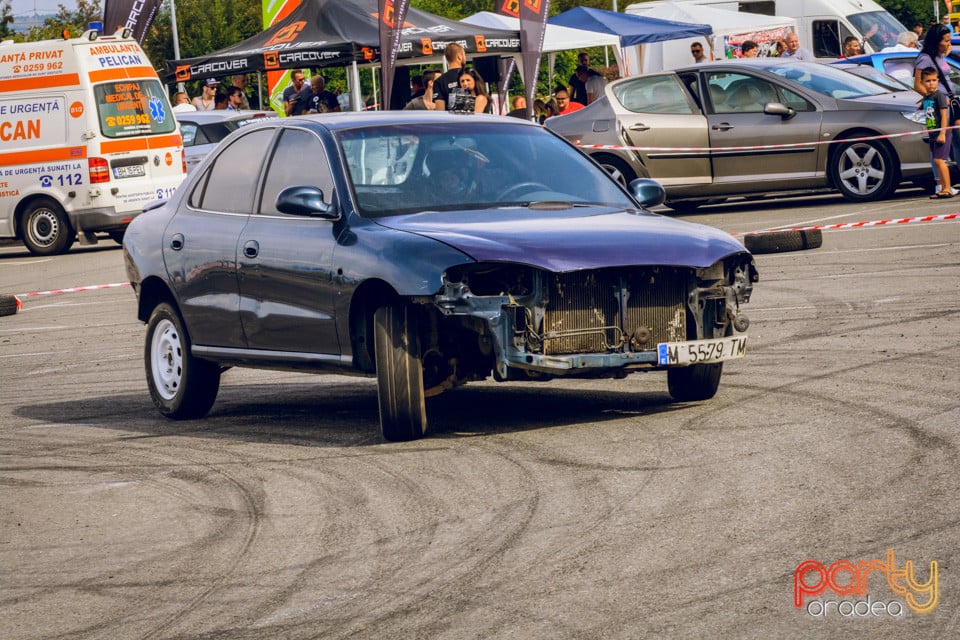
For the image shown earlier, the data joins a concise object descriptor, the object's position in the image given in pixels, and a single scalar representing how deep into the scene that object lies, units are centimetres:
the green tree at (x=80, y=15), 7336
